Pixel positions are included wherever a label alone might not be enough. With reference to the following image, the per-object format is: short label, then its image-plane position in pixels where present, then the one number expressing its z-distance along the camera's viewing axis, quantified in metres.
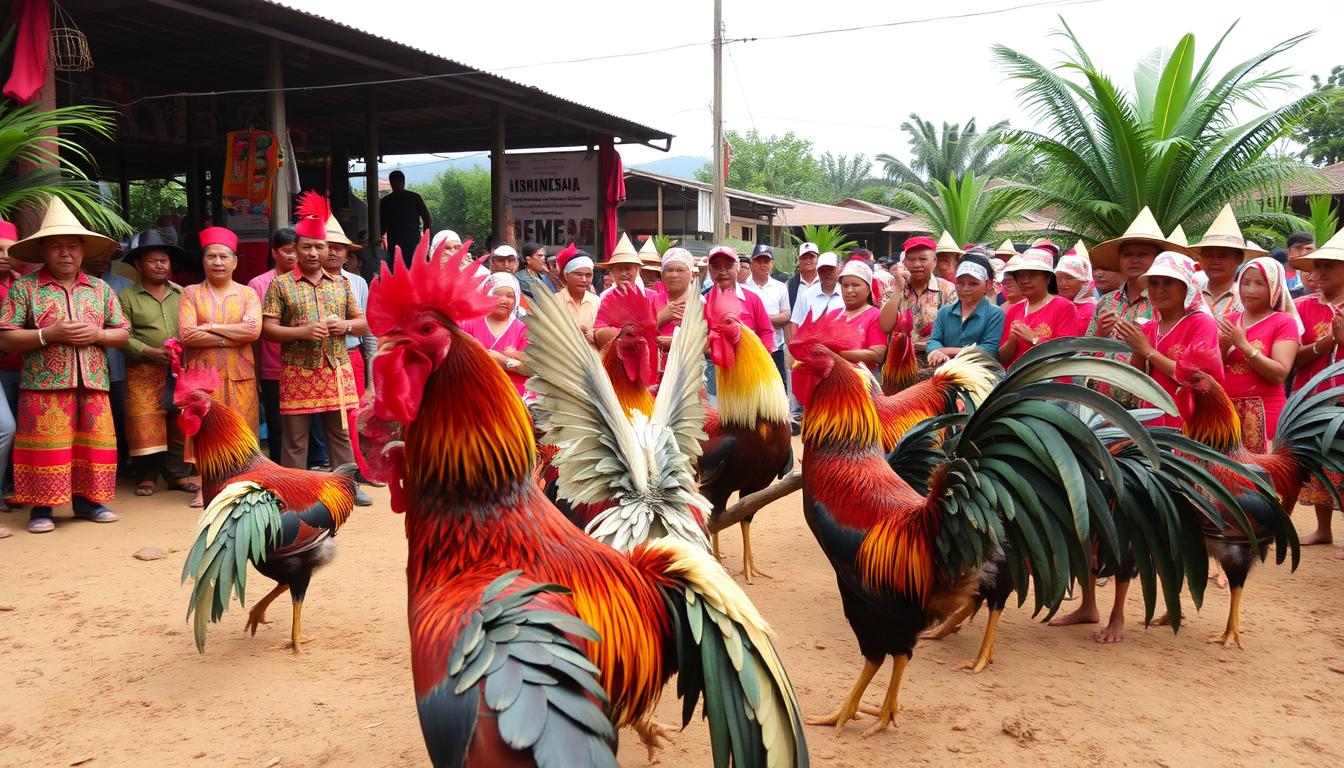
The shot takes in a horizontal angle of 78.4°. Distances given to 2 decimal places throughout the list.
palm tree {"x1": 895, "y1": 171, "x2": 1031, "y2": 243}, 20.69
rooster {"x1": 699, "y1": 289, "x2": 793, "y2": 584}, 5.21
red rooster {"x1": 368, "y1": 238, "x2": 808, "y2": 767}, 2.12
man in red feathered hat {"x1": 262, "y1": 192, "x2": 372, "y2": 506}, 6.70
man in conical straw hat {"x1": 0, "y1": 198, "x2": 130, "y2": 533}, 6.06
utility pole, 16.25
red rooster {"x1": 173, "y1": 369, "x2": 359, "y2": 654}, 3.78
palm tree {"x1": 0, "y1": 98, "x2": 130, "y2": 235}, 6.00
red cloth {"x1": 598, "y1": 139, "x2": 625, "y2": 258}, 14.30
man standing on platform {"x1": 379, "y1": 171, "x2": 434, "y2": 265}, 12.62
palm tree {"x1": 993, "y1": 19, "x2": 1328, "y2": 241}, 12.05
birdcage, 7.01
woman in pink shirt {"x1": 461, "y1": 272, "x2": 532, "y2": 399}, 5.20
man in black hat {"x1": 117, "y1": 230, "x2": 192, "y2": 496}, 6.83
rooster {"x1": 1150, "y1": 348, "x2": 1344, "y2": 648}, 4.25
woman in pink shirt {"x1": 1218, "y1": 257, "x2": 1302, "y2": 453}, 5.14
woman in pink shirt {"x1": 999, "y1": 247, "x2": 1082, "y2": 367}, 5.53
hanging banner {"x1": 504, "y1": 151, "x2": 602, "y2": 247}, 14.41
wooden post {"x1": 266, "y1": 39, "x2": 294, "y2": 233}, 8.88
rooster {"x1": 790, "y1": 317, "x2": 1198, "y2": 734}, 2.90
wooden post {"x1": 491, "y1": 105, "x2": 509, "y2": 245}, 12.60
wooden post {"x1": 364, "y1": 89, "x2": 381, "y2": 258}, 11.70
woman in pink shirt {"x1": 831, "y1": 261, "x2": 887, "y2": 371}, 6.66
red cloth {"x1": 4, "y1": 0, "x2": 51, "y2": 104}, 6.71
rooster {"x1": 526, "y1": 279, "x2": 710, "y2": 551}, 3.29
